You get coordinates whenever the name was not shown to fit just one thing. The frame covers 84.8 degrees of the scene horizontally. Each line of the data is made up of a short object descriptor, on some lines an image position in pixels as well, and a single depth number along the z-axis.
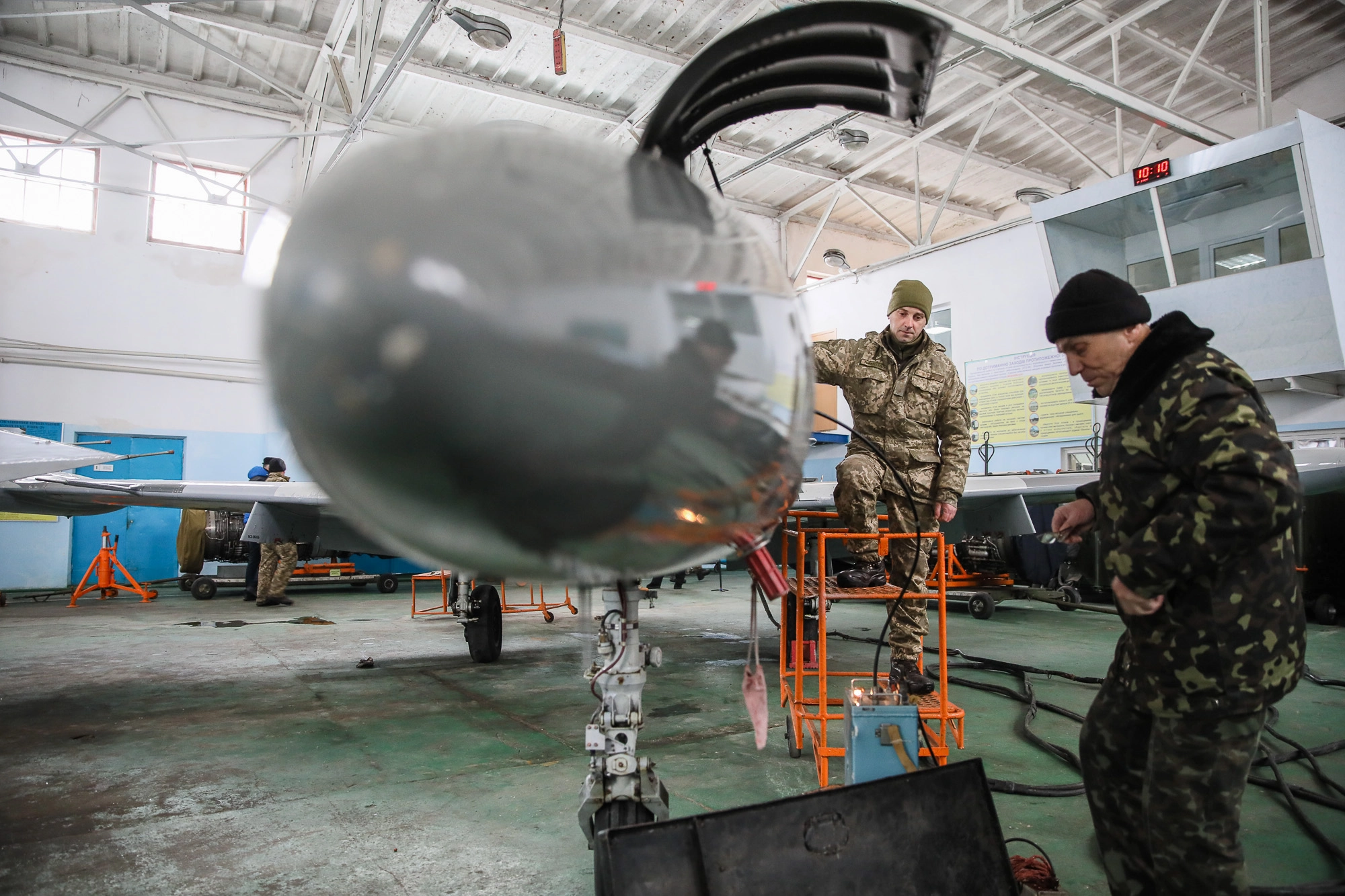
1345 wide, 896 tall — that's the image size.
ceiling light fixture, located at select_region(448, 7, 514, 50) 6.95
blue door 11.52
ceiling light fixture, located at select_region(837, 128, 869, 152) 9.92
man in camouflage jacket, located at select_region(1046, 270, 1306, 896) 1.43
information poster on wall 9.86
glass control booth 7.11
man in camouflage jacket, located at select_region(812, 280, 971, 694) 3.50
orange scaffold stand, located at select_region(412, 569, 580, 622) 7.76
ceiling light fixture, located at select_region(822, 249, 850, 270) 12.49
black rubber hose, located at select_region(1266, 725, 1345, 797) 2.76
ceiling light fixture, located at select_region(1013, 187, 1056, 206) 10.09
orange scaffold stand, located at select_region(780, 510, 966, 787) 3.11
